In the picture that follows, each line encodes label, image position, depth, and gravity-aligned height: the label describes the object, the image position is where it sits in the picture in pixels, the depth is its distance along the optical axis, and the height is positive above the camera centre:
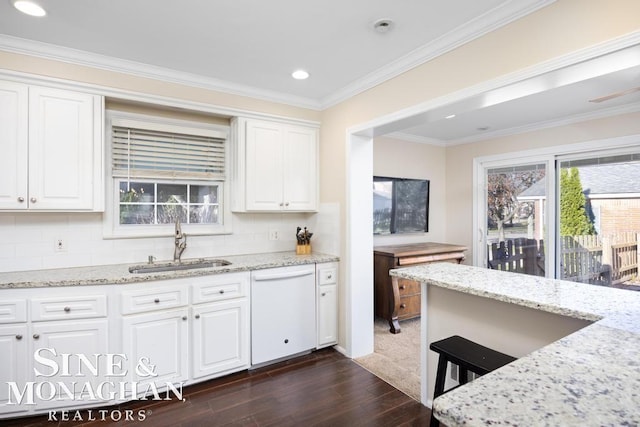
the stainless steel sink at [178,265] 2.80 -0.45
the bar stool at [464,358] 1.63 -0.73
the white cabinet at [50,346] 2.14 -0.88
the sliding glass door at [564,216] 3.59 +0.00
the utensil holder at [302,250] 3.52 -0.37
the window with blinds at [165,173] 2.92 +0.40
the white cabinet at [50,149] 2.31 +0.49
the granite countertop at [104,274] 2.19 -0.43
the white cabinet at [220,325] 2.61 -0.90
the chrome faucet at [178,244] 3.02 -0.27
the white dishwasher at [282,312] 2.89 -0.89
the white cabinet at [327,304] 3.23 -0.88
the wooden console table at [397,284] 3.84 -0.83
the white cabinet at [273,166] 3.21 +0.50
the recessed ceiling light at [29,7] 1.90 +1.23
